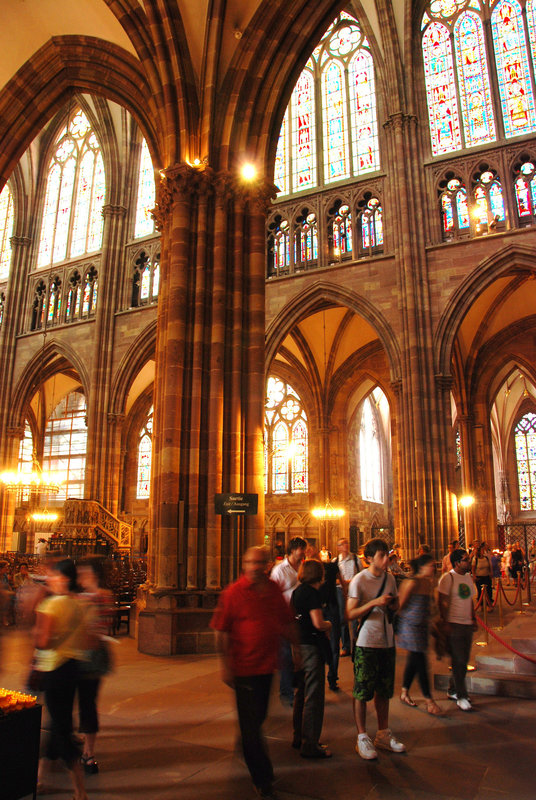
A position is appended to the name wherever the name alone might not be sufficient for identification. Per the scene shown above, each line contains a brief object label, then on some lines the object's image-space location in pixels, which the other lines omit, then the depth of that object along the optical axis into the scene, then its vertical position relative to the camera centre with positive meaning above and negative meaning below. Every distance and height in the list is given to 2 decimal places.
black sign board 9.33 +0.49
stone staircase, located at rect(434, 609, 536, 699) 6.05 -1.34
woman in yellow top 3.61 -0.62
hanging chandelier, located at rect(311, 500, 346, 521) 23.94 +0.94
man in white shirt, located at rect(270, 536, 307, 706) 5.80 -0.39
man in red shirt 3.56 -0.59
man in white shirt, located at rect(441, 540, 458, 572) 7.97 -0.35
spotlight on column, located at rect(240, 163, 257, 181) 10.92 +6.14
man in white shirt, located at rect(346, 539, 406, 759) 4.32 -0.74
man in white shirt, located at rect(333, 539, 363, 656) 7.08 -0.33
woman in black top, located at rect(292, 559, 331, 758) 4.26 -0.83
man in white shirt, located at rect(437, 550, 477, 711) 5.58 -0.67
